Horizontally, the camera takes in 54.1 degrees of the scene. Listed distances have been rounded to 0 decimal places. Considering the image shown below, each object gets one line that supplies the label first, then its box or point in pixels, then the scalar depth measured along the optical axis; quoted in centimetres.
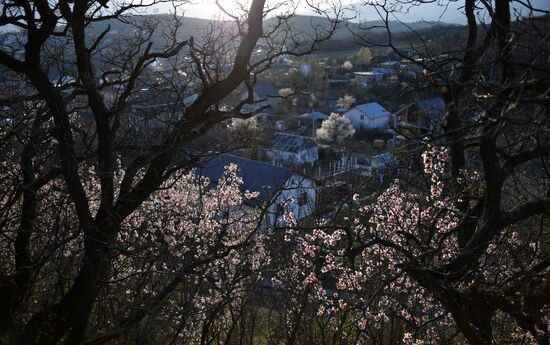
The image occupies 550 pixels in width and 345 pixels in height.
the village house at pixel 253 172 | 2311
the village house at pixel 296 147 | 3366
